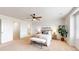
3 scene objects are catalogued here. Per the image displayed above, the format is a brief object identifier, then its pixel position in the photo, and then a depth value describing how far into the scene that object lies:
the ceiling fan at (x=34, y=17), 2.26
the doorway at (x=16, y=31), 3.43
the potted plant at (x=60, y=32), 2.08
